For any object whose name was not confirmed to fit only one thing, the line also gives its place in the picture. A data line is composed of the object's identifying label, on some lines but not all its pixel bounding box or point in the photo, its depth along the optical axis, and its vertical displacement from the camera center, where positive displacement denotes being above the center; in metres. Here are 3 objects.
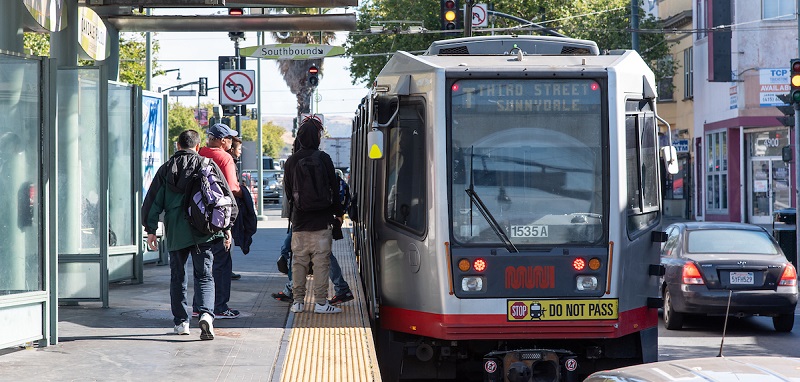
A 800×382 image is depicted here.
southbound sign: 22.05 +2.86
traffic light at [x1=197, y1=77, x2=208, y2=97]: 65.07 +6.31
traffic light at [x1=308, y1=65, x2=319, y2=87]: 29.34 +3.11
